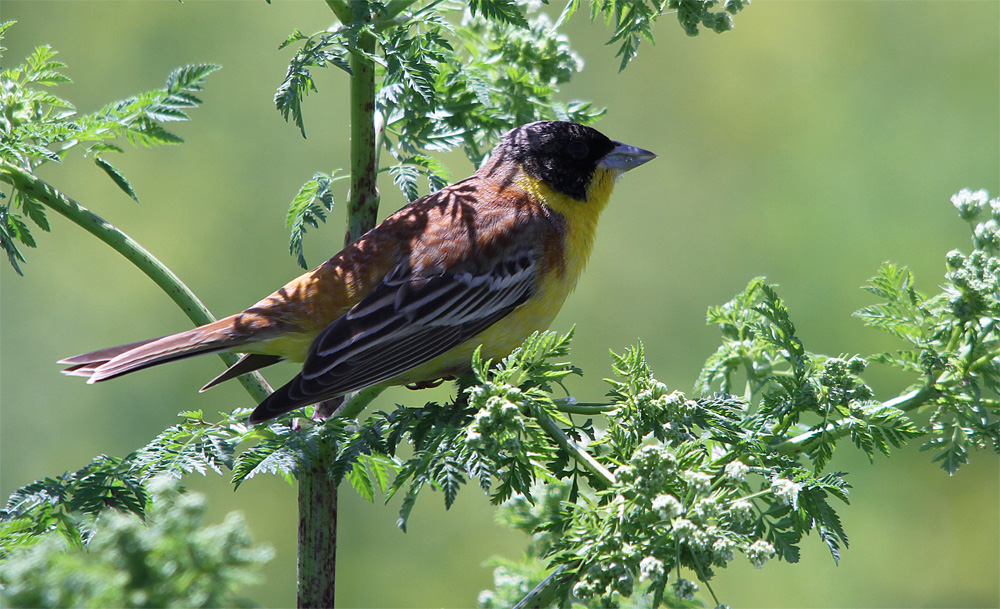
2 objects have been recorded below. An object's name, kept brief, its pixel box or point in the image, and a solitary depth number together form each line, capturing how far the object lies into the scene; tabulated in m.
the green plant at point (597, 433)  3.60
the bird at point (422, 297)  5.84
